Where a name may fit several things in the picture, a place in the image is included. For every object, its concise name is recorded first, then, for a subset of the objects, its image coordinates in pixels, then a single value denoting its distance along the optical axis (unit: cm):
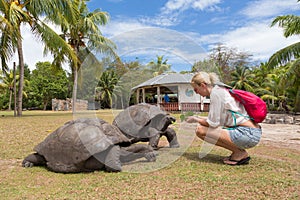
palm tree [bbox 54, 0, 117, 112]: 2348
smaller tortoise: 458
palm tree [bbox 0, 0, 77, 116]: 1514
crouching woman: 378
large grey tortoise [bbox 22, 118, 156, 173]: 350
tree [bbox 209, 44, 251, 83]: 3916
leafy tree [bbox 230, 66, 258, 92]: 3240
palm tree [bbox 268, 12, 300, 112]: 1582
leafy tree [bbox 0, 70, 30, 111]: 4538
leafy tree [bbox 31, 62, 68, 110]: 4450
